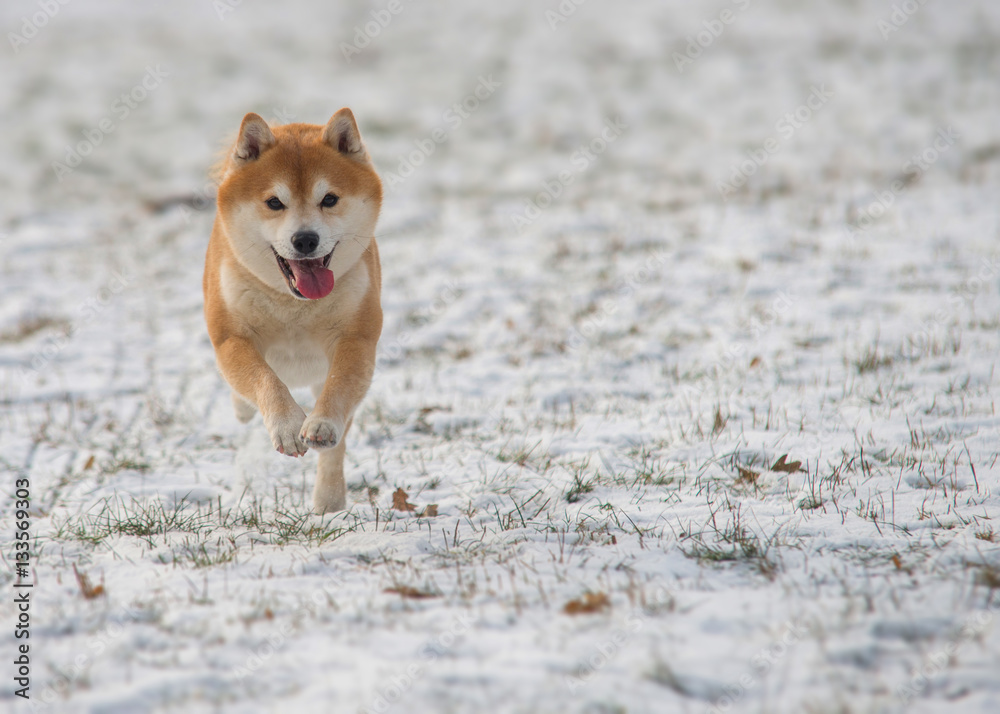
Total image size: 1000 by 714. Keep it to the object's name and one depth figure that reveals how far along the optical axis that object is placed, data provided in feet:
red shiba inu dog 23.56
